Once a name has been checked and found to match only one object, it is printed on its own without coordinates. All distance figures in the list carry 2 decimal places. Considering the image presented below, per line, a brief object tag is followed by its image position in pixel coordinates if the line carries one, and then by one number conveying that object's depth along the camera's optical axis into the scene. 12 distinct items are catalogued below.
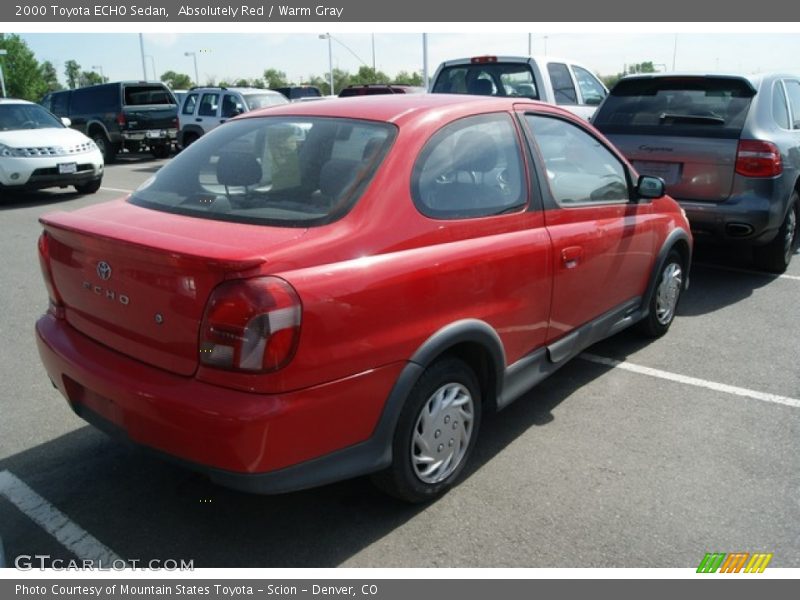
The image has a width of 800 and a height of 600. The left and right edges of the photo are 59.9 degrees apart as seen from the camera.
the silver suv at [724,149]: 5.86
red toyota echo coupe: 2.38
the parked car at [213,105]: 15.65
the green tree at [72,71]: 90.22
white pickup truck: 9.31
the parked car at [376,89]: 13.96
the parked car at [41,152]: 10.89
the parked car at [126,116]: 17.89
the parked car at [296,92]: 25.43
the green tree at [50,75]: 79.78
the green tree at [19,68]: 61.09
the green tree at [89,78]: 84.96
